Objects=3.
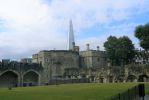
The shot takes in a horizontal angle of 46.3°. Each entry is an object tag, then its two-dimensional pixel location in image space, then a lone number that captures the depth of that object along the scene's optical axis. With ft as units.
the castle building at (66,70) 147.33
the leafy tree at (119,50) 158.91
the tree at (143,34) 131.03
